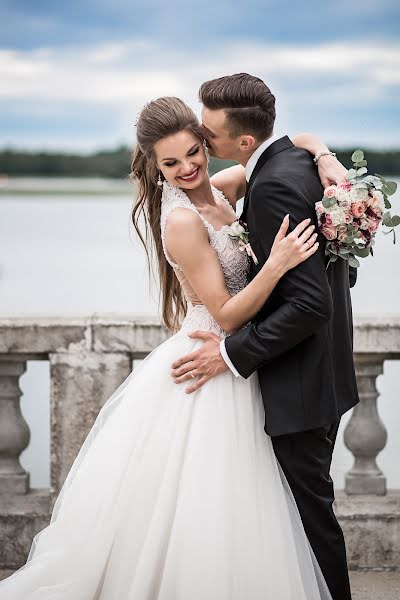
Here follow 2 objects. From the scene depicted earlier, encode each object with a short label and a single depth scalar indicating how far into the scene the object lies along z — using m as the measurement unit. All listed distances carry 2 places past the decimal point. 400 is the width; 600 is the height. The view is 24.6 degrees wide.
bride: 2.88
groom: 2.80
